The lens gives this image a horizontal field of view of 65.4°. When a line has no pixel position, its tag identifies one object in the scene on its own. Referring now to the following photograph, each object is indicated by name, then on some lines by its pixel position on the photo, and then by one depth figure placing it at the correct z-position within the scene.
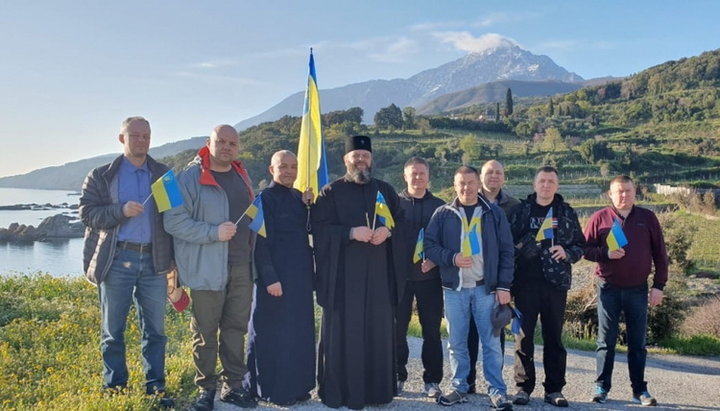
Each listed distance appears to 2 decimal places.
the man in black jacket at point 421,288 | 5.18
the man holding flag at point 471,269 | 4.78
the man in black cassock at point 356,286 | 4.82
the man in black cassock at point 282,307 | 4.78
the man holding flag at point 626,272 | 5.11
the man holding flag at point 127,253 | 4.36
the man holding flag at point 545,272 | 4.91
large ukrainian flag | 5.70
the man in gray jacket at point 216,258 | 4.45
